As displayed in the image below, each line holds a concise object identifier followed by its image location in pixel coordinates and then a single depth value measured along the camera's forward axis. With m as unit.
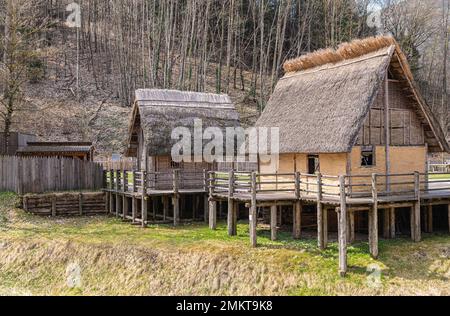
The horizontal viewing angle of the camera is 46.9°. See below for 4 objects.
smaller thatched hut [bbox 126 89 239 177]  24.58
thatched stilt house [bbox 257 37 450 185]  19.17
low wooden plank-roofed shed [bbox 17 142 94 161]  30.62
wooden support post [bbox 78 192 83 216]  25.75
